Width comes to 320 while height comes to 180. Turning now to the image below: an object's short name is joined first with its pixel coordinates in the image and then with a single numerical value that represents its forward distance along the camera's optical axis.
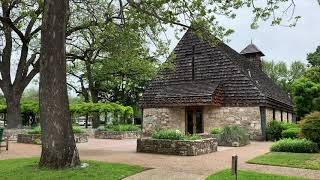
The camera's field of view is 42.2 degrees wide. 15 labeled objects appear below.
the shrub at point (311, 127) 17.89
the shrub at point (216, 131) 24.11
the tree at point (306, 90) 34.84
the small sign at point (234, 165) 8.23
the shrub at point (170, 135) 17.53
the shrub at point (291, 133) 23.98
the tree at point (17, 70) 27.77
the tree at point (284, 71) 72.38
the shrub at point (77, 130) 24.76
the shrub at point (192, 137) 18.03
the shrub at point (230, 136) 22.11
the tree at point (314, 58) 53.78
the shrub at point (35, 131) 23.31
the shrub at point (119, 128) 30.69
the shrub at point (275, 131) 27.52
